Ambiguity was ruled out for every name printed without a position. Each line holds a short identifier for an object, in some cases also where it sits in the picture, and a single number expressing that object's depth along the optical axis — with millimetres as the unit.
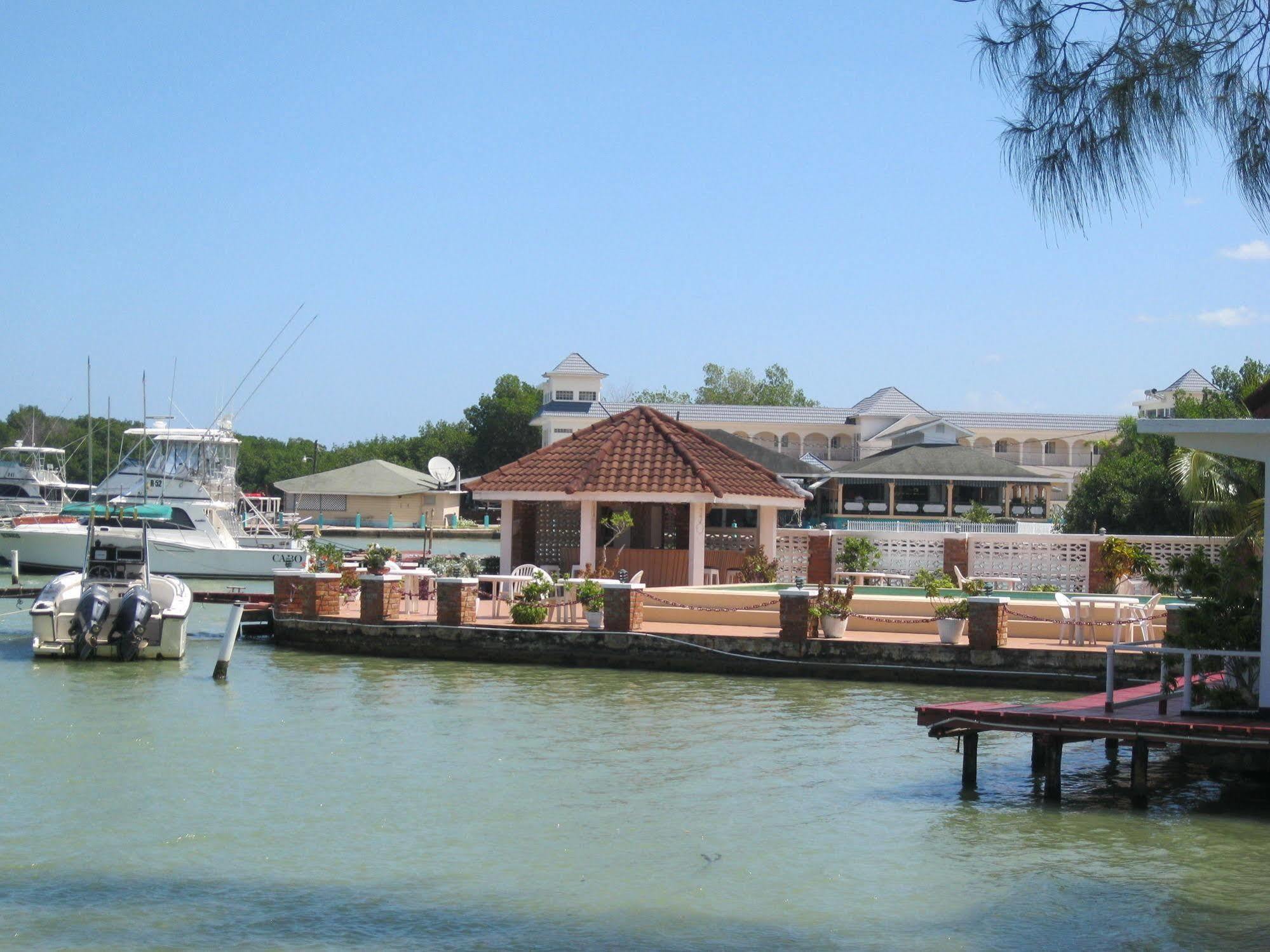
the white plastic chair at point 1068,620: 22094
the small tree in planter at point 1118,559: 26969
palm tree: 25344
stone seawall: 20953
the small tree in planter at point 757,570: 28891
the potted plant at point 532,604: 23891
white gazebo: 27688
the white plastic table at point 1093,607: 21672
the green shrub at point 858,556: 29031
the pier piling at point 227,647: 21672
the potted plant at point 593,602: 23453
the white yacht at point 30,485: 54188
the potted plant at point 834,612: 22234
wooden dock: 12781
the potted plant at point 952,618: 21953
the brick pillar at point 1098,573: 27516
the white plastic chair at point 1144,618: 21438
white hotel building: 71750
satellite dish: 71125
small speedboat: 23453
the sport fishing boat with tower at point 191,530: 45781
